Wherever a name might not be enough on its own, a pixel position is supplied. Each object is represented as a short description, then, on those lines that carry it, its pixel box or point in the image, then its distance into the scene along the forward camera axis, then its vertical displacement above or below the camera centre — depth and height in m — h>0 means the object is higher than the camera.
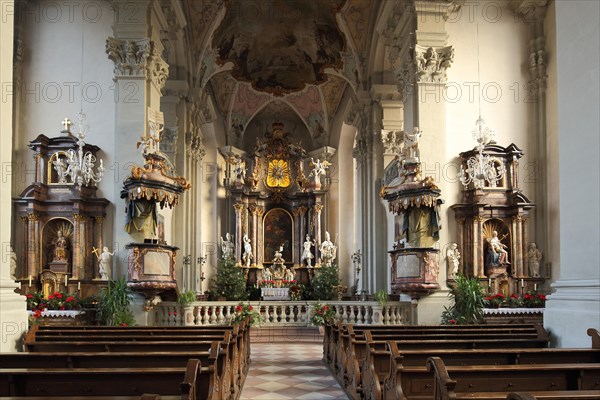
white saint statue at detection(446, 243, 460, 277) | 12.48 -0.42
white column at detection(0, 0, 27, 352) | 6.11 +0.24
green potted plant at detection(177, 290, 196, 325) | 12.96 -1.45
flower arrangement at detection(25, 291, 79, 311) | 11.20 -1.13
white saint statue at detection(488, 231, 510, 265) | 13.14 -0.28
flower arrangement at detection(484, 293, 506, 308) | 12.14 -1.25
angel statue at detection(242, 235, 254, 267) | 25.20 -0.55
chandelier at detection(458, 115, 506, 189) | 12.27 +1.50
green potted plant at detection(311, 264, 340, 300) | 22.00 -1.58
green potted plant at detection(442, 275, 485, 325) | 11.28 -1.22
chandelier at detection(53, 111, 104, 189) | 11.95 +1.53
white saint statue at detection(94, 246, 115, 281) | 12.02 -0.46
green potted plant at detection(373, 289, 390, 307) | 12.77 -1.27
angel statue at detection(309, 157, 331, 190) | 25.83 +2.94
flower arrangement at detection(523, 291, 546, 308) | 12.07 -1.25
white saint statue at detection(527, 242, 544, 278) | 13.42 -0.47
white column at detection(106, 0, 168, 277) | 12.32 +3.30
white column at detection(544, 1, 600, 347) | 5.93 +0.64
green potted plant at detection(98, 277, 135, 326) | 11.12 -1.19
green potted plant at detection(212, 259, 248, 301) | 20.94 -1.49
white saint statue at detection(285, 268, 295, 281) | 25.08 -1.47
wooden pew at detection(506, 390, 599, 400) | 3.28 -0.86
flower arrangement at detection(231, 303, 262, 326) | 13.34 -1.63
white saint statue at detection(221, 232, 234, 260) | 23.85 -0.29
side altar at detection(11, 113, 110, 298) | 12.60 +0.41
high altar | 25.84 +1.65
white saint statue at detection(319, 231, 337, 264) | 24.96 -0.47
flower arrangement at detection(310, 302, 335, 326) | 13.54 -1.66
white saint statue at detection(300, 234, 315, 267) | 25.34 -0.58
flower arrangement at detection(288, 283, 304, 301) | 21.20 -1.88
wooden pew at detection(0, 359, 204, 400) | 4.25 -0.99
